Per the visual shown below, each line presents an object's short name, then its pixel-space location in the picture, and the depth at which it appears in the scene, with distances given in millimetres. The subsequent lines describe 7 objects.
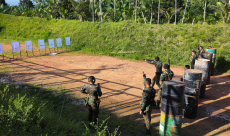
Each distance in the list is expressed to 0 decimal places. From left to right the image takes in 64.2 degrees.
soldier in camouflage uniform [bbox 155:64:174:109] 7094
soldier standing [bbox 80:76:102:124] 5504
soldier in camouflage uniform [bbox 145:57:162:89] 8477
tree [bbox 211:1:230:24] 20125
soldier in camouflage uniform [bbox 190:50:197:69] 10639
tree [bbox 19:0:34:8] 60106
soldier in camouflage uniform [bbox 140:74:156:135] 5383
